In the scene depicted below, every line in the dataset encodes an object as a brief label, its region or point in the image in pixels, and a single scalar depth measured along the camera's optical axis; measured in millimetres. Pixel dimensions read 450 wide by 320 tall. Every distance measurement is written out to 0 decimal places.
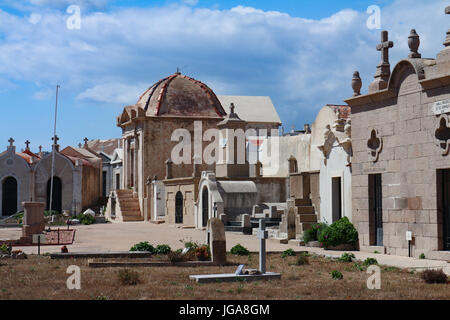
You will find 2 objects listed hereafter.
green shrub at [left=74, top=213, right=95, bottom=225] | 40844
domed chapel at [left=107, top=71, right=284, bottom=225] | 45906
